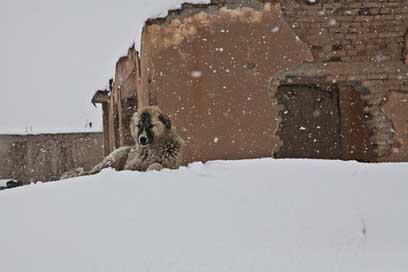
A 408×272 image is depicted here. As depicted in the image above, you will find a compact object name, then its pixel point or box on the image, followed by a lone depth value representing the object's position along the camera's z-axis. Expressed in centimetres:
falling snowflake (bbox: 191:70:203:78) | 730
